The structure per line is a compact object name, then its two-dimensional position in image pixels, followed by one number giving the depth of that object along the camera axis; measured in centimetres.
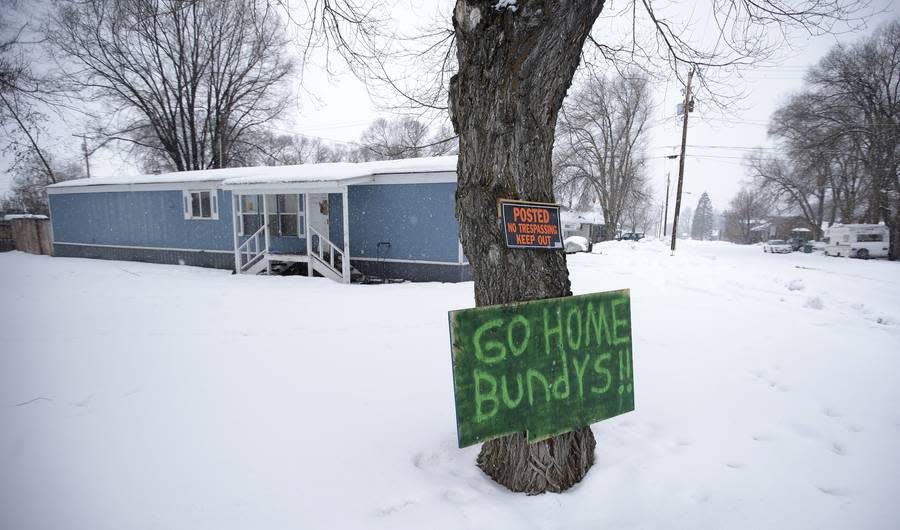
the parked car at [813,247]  3300
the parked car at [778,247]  3148
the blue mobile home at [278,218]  1050
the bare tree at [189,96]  2034
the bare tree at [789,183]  2888
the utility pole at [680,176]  2033
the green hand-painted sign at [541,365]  199
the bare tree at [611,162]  3234
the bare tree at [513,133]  208
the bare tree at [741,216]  5991
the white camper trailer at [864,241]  2283
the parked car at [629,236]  4404
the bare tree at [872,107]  2194
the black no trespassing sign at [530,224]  217
